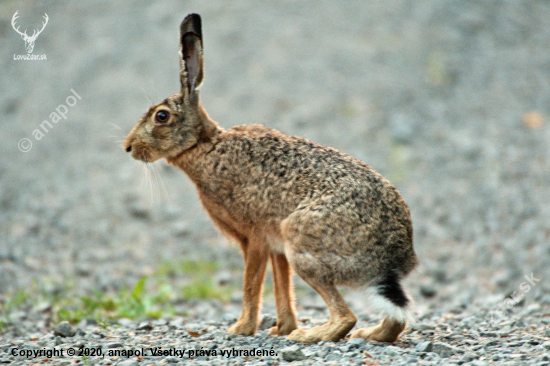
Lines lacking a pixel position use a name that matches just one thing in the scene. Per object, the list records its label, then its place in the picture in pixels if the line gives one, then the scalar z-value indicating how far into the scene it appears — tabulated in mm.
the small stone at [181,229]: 22203
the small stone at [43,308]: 15695
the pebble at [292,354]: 10352
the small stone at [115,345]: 11492
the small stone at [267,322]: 13758
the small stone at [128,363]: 10242
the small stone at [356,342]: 10992
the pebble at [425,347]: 10734
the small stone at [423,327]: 12867
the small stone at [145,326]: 13406
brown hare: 11125
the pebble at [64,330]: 12820
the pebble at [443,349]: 10560
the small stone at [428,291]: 18141
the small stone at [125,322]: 14008
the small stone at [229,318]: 14580
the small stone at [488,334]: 12241
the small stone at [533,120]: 26045
